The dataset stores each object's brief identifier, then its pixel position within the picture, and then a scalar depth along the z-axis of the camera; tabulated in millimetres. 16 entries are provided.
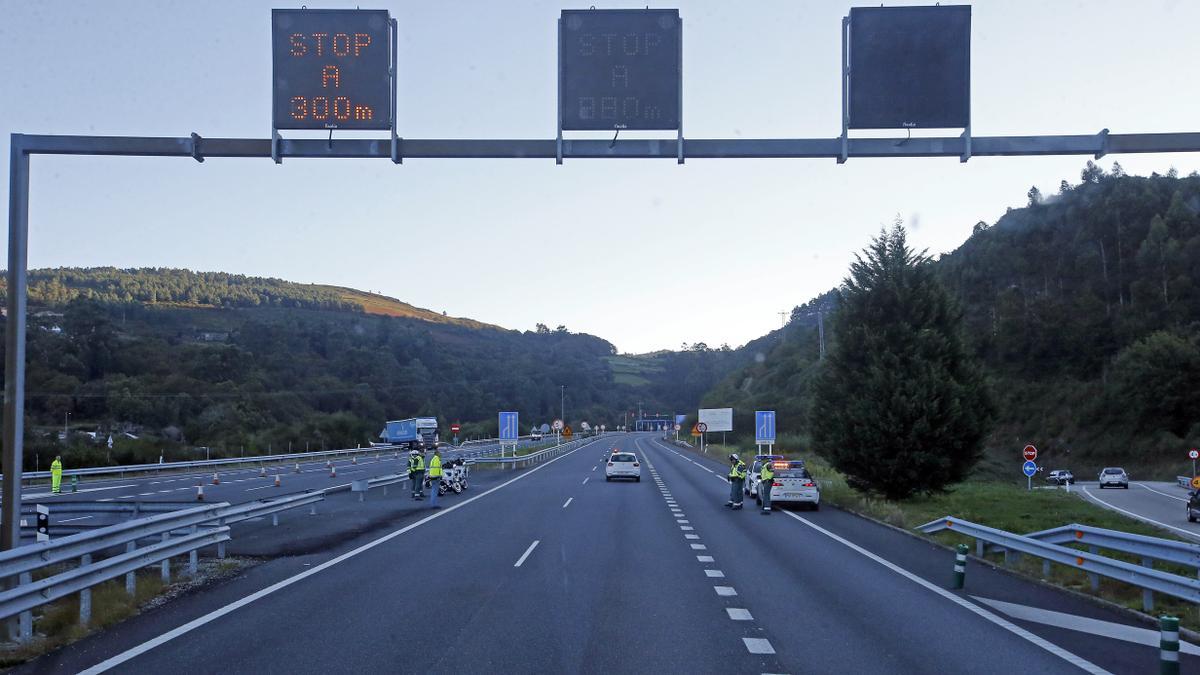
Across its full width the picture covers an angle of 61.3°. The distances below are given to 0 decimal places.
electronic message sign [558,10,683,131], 12078
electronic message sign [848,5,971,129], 12016
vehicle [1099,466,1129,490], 53938
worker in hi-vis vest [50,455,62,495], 33266
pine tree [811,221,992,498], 27453
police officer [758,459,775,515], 25797
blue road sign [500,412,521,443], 58562
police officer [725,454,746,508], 27500
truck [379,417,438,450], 94438
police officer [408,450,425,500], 28950
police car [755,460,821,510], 27688
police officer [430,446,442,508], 27328
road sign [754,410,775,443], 53781
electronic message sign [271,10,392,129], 11992
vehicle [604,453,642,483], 41438
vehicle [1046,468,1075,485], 59541
